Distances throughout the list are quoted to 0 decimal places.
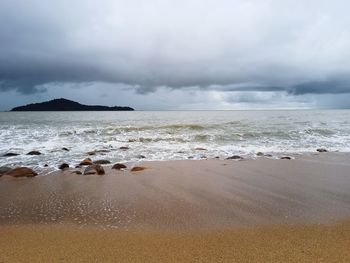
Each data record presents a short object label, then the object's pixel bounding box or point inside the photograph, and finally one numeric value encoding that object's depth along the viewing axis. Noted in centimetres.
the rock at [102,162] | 1082
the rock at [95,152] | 1353
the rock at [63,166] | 969
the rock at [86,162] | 1033
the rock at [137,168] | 907
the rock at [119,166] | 957
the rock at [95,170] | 864
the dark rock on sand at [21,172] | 830
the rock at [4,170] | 877
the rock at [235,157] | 1161
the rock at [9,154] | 1320
